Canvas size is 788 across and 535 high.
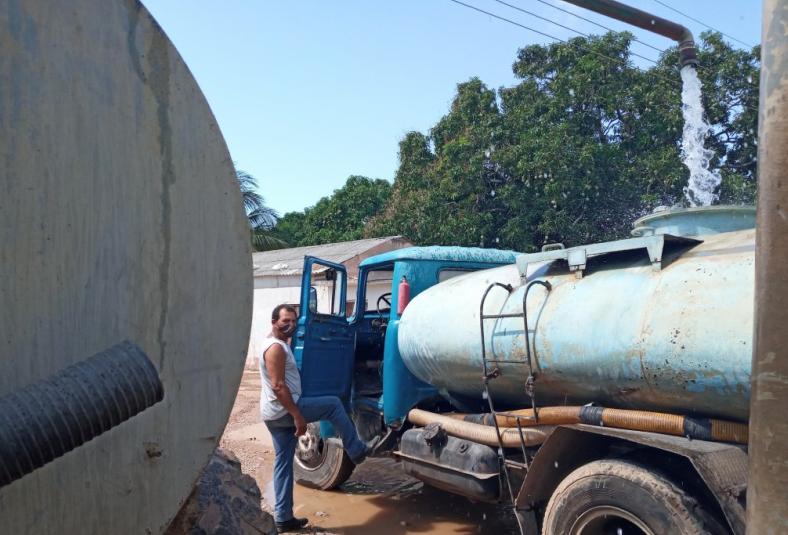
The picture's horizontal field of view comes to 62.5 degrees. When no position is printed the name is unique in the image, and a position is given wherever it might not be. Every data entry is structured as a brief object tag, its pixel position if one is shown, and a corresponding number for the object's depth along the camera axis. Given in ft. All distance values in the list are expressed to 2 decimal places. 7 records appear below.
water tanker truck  9.86
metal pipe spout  14.82
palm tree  76.13
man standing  15.75
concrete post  3.52
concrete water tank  4.99
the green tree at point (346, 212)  86.79
